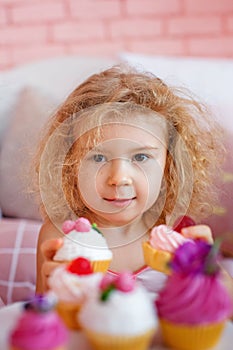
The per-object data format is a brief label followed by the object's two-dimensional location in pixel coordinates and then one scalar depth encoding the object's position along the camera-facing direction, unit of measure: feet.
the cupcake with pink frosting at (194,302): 2.27
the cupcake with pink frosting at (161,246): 2.82
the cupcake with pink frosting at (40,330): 2.05
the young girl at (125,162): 3.33
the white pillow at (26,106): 5.35
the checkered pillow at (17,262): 4.72
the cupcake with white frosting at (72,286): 2.45
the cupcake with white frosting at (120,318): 2.12
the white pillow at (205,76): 4.79
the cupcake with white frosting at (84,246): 2.86
